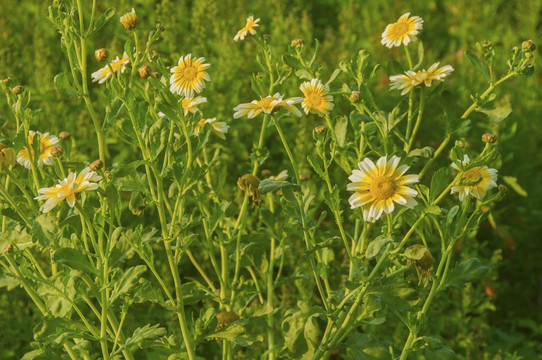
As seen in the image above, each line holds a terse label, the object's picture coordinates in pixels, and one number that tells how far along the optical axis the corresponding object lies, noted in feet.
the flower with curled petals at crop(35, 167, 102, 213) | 3.56
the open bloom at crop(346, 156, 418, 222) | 3.54
